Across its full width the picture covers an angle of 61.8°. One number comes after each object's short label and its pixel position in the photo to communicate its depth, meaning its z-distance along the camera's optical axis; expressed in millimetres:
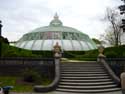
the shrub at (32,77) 8009
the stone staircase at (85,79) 7207
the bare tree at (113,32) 16161
